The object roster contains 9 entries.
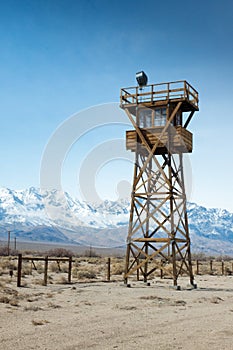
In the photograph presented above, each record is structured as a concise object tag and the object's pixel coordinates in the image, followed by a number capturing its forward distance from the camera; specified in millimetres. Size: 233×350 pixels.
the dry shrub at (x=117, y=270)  36188
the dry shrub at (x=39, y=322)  12044
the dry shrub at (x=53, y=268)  35147
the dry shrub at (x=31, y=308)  14489
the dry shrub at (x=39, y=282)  23109
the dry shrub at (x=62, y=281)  24812
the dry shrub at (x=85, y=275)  29884
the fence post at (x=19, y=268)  21456
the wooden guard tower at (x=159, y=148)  24125
